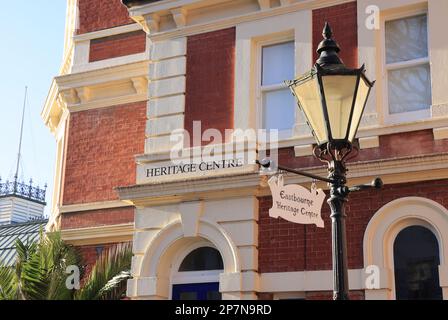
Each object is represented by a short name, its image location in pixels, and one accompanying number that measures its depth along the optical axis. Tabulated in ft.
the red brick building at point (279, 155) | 33.09
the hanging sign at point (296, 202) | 20.88
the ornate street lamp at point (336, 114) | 20.35
